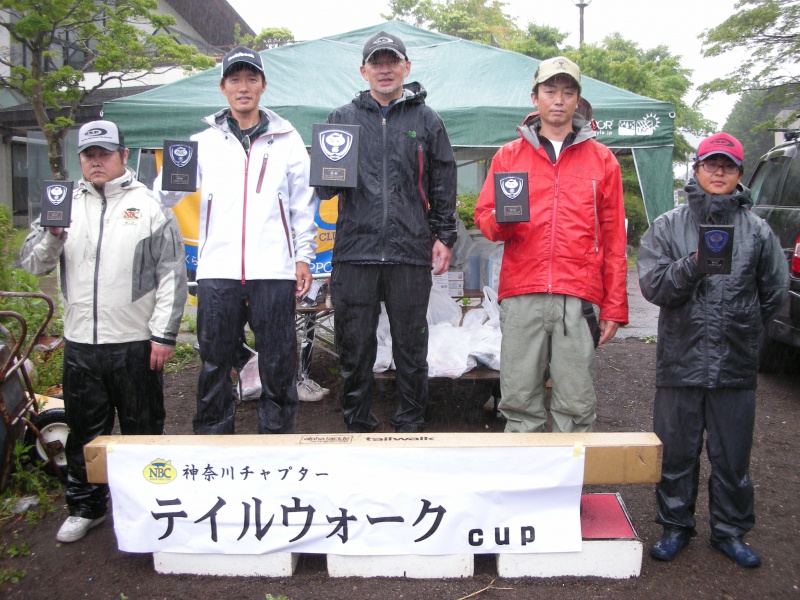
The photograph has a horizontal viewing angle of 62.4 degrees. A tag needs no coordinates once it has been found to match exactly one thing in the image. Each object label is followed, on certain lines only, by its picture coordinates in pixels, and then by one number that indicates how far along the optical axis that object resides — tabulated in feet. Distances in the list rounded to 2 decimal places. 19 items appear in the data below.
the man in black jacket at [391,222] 10.71
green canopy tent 15.90
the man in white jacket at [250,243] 10.20
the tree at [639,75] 67.74
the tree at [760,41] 42.34
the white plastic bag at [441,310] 16.08
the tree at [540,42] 80.07
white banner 8.51
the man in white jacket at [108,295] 9.78
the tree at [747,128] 159.94
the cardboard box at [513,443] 8.48
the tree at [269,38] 80.43
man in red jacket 9.95
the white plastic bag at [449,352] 14.55
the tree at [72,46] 42.98
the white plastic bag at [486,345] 14.83
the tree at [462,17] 102.06
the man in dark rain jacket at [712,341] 8.95
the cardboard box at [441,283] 16.52
